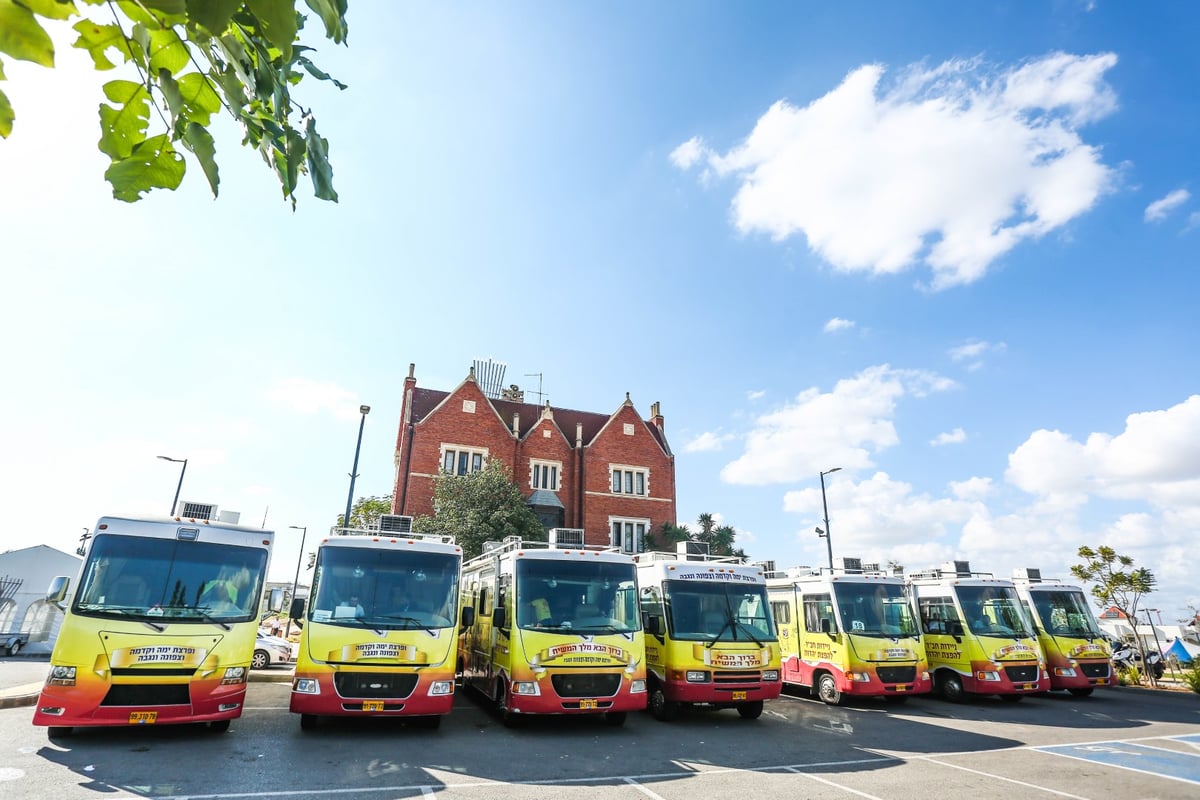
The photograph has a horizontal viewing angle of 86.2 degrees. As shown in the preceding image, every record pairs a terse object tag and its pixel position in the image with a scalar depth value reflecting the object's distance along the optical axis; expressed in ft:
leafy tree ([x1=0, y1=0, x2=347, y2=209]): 3.88
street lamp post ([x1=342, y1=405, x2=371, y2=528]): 77.41
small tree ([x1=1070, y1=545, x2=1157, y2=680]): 75.51
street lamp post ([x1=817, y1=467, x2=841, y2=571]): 83.57
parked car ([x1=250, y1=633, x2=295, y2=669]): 69.46
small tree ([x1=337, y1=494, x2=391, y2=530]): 106.32
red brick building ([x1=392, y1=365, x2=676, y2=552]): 108.37
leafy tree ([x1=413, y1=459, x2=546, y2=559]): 87.86
